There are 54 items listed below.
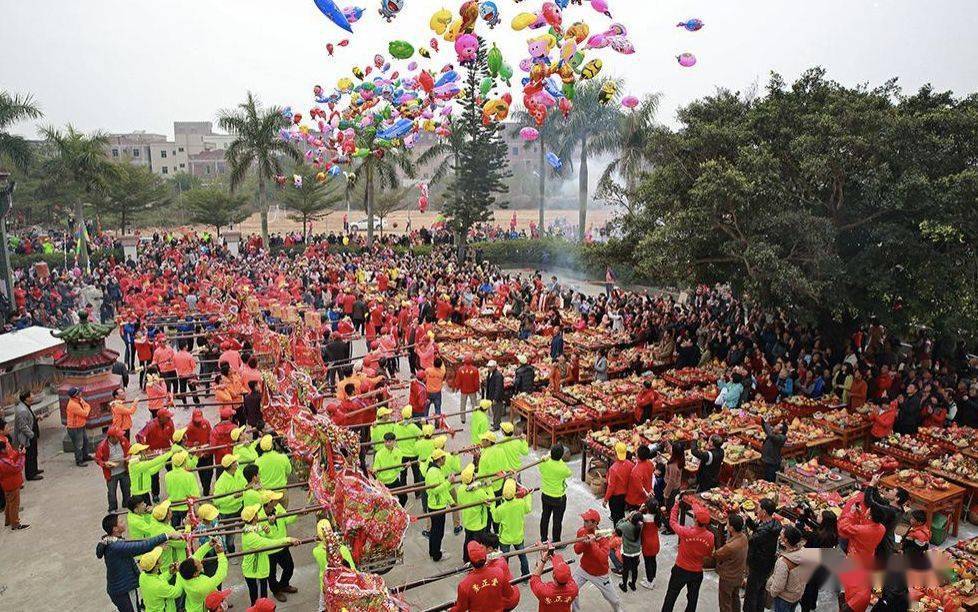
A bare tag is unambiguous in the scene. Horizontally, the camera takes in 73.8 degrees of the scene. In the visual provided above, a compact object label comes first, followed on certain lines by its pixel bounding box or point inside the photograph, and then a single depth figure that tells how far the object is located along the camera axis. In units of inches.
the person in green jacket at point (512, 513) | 293.0
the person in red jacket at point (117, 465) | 371.2
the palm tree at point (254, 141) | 1435.8
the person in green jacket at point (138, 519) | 271.0
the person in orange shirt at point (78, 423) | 434.8
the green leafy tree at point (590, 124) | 1454.2
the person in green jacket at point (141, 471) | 329.4
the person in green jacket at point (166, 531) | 269.6
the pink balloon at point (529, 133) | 914.6
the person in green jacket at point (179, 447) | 331.6
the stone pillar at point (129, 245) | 1449.4
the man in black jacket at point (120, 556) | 264.2
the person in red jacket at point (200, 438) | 386.6
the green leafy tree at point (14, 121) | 999.6
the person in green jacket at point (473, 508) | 305.5
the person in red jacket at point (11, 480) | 365.7
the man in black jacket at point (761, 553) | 272.5
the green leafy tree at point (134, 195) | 1759.4
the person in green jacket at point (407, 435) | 366.9
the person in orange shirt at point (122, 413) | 389.1
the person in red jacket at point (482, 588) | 232.8
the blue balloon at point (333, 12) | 493.0
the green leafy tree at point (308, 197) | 1661.2
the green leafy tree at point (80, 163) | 1314.0
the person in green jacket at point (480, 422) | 368.8
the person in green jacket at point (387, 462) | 347.9
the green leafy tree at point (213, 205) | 1731.1
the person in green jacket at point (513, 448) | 331.3
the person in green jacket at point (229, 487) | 314.5
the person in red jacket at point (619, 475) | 339.3
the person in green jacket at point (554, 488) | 322.7
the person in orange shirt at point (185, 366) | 543.2
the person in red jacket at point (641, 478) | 339.0
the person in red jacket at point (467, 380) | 518.0
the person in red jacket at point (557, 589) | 236.1
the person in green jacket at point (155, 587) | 240.4
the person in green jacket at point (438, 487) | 318.0
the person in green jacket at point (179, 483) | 312.7
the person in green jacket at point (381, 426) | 375.2
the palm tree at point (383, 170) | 1464.1
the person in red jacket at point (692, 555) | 268.1
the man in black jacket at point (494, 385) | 506.3
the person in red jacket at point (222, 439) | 382.0
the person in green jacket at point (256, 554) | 270.1
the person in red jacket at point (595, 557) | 267.6
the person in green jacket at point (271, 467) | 331.9
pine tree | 1424.7
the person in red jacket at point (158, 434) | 376.5
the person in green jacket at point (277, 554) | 279.9
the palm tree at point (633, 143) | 1228.5
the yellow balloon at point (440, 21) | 581.3
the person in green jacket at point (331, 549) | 224.3
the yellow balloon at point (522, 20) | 572.4
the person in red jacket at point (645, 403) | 465.4
